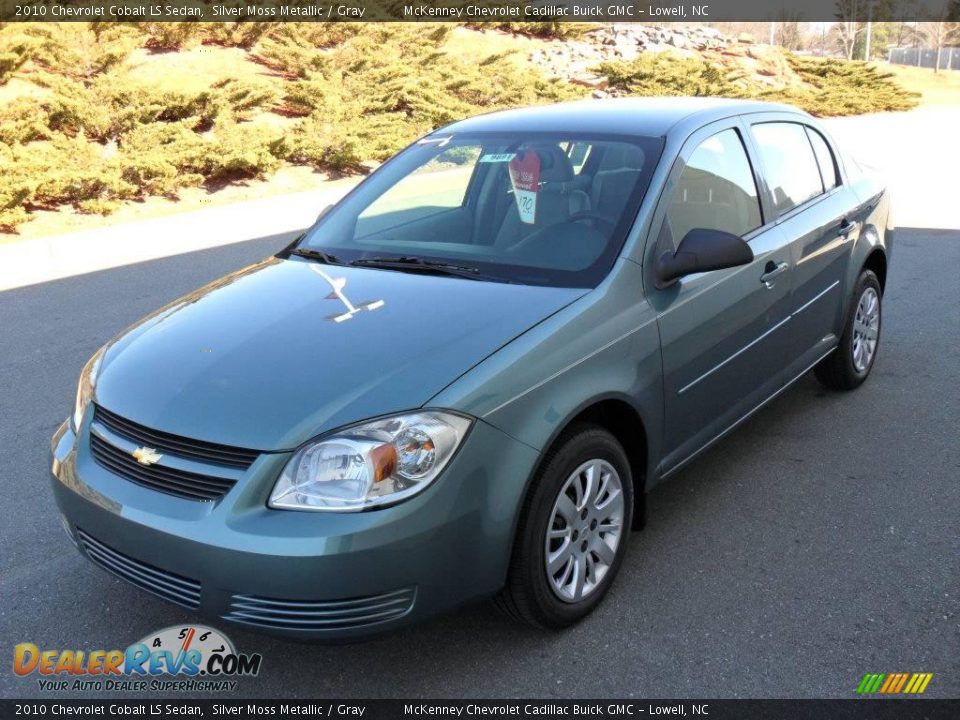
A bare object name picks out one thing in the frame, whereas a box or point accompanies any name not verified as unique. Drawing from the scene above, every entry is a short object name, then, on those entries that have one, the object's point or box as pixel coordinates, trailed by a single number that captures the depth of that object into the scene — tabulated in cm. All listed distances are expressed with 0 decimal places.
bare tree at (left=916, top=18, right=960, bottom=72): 6669
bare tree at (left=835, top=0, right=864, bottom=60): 8081
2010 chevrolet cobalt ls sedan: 265
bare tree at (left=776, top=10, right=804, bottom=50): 7012
